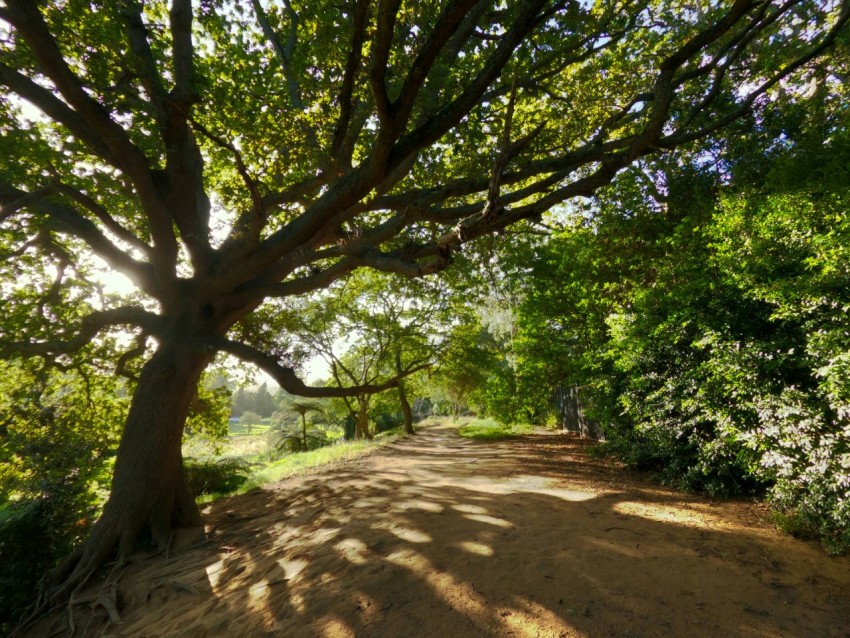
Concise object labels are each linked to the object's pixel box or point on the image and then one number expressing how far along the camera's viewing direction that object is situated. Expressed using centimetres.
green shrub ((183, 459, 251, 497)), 1164
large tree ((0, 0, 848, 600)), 472
